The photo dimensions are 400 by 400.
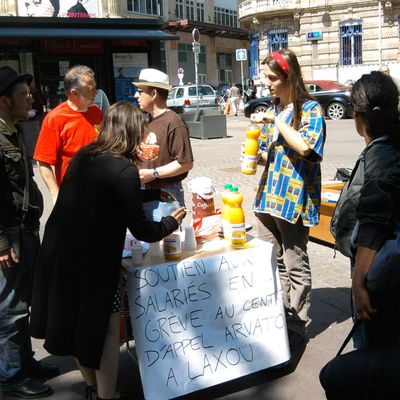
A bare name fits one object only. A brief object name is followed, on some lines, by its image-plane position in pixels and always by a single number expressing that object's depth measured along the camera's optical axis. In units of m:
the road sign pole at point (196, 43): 17.27
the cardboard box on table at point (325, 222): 5.79
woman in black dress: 2.62
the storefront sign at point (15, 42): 11.35
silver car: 25.28
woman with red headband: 3.35
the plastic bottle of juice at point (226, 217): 3.18
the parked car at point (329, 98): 21.20
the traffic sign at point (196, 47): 17.58
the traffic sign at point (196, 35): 17.23
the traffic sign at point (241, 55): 28.58
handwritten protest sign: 2.87
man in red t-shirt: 3.72
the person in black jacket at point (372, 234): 1.87
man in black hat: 3.03
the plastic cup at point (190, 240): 3.14
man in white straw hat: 3.71
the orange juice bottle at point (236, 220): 3.12
